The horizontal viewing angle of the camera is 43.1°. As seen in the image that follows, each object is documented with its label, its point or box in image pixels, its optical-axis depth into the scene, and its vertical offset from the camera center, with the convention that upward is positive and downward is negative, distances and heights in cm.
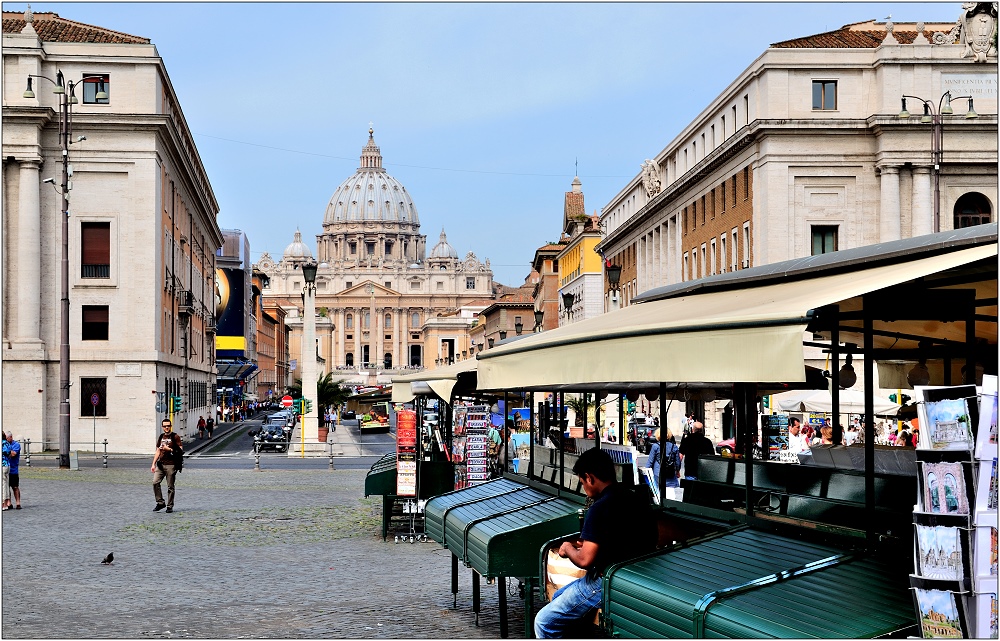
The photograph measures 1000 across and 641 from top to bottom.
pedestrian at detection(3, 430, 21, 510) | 2144 -138
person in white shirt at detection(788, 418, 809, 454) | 2564 -131
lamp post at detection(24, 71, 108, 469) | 3631 +203
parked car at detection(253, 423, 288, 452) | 4928 -229
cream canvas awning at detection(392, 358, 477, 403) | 1534 -1
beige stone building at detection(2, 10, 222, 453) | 4666 +532
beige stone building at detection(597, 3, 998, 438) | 4659 +868
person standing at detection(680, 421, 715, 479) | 1762 -92
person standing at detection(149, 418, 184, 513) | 2158 -137
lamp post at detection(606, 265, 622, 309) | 3724 +298
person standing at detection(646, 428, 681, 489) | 1411 -107
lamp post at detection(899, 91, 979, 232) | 3684 +876
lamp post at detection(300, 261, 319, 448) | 4568 +55
